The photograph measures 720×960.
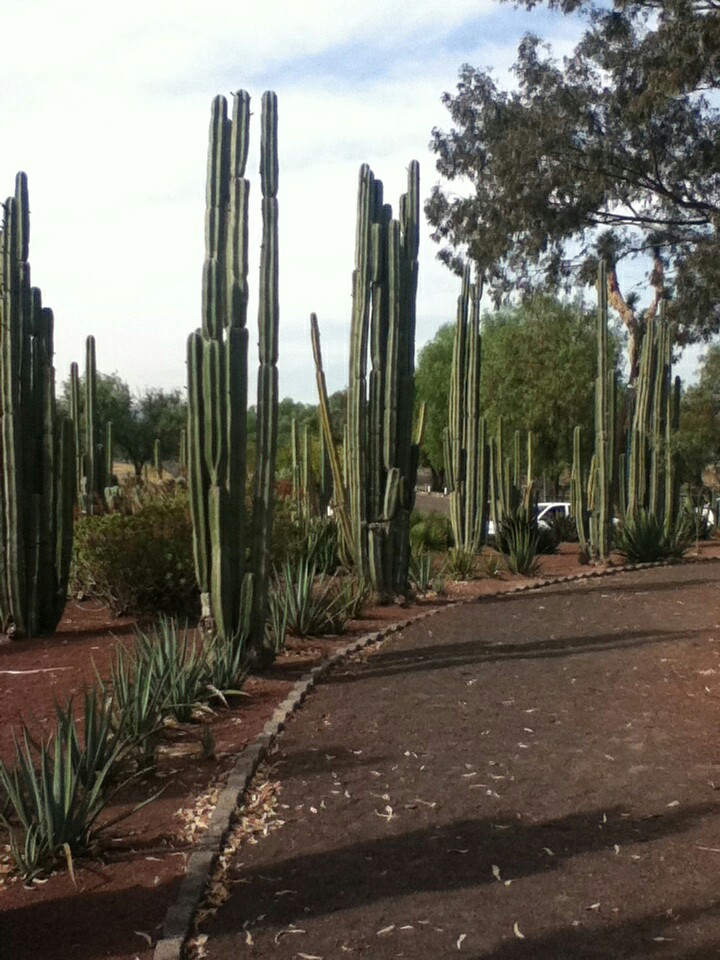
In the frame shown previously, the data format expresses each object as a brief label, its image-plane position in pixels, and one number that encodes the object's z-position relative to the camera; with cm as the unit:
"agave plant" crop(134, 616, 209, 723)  805
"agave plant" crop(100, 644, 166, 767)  685
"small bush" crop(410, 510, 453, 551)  2219
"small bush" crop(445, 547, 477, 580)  1798
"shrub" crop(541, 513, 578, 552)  2584
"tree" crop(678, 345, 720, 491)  2272
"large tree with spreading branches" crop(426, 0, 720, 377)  1998
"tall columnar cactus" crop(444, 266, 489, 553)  1956
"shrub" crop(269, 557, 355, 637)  1177
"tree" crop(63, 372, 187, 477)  5478
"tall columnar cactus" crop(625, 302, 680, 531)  2241
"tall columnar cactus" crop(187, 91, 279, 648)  952
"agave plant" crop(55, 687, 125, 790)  589
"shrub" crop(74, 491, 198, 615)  1300
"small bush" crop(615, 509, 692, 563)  2034
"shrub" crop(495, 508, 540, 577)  1883
